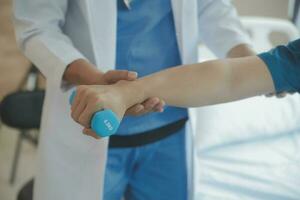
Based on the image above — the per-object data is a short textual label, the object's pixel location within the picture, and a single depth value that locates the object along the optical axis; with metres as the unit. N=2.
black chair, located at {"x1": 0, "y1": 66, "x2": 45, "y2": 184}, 2.32
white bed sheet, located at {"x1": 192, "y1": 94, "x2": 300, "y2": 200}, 1.98
